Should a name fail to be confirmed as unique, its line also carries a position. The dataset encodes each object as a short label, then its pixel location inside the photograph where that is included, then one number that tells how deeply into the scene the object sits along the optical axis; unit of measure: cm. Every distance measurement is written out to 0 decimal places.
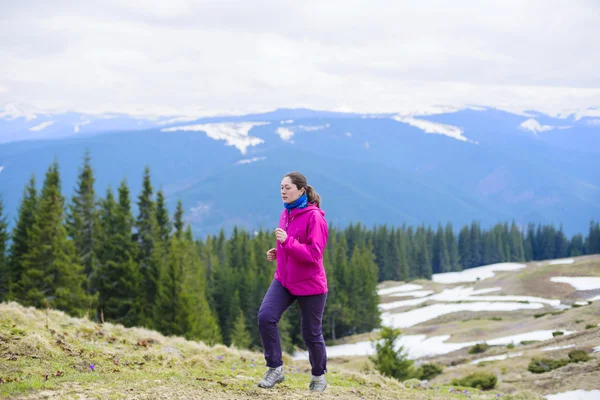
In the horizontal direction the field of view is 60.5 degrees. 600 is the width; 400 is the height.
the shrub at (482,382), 1903
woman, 737
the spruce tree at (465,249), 15475
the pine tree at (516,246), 15286
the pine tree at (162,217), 4256
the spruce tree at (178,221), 5259
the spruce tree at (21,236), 3344
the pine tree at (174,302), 3316
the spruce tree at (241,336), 4877
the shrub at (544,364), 1938
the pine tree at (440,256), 14638
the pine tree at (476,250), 15425
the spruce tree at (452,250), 14818
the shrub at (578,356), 1841
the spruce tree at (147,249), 3740
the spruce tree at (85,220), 3709
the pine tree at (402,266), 12481
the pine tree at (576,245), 14656
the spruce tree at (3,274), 3388
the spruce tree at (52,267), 3034
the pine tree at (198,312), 3391
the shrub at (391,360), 2297
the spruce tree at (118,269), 3609
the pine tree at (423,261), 13362
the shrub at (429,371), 2742
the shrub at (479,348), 3497
